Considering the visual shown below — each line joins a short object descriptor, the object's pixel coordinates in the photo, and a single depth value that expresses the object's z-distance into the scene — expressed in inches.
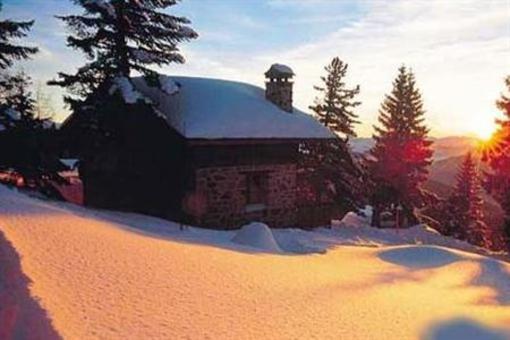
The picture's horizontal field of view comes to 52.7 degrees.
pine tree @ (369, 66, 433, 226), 1269.7
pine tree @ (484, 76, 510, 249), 1041.5
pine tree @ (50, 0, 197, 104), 644.1
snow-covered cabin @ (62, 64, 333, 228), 660.1
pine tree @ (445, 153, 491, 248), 1472.9
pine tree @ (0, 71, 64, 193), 717.3
